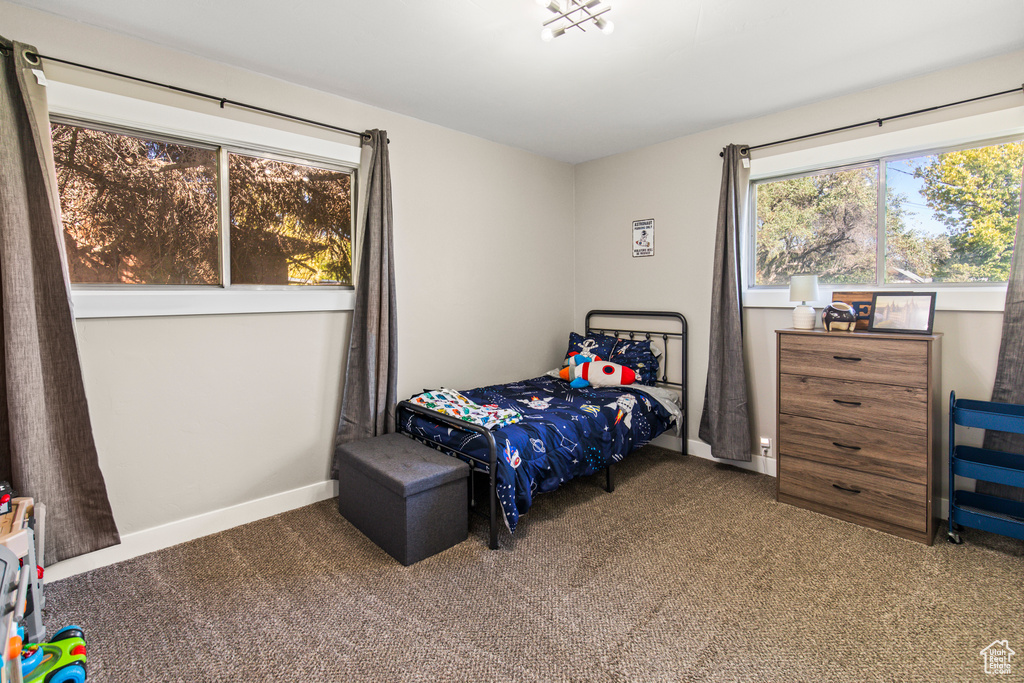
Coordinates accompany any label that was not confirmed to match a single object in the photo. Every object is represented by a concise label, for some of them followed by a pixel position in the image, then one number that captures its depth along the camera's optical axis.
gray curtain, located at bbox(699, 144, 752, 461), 3.34
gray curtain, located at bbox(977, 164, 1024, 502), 2.41
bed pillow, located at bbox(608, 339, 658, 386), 3.81
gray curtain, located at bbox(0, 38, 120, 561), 1.96
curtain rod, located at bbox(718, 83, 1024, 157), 2.57
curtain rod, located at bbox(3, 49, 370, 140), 2.13
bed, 2.45
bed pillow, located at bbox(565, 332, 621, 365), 4.00
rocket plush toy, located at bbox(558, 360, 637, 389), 3.65
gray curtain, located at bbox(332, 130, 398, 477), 2.96
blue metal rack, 2.29
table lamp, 2.88
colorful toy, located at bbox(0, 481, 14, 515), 1.79
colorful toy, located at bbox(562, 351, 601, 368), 3.77
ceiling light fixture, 1.96
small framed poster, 3.92
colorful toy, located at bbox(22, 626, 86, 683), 1.46
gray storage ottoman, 2.28
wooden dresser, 2.41
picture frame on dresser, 2.53
